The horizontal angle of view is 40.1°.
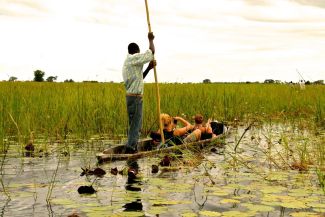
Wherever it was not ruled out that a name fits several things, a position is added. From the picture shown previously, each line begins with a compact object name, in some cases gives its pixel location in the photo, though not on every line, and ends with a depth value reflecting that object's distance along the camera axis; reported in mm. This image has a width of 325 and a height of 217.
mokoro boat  8039
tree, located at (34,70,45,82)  52469
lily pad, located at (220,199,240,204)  5054
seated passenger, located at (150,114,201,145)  9891
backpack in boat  11922
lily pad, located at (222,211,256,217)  4551
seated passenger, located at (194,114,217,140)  10441
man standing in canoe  9055
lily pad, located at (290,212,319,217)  4574
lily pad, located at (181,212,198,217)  4562
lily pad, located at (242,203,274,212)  4766
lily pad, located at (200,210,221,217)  4498
